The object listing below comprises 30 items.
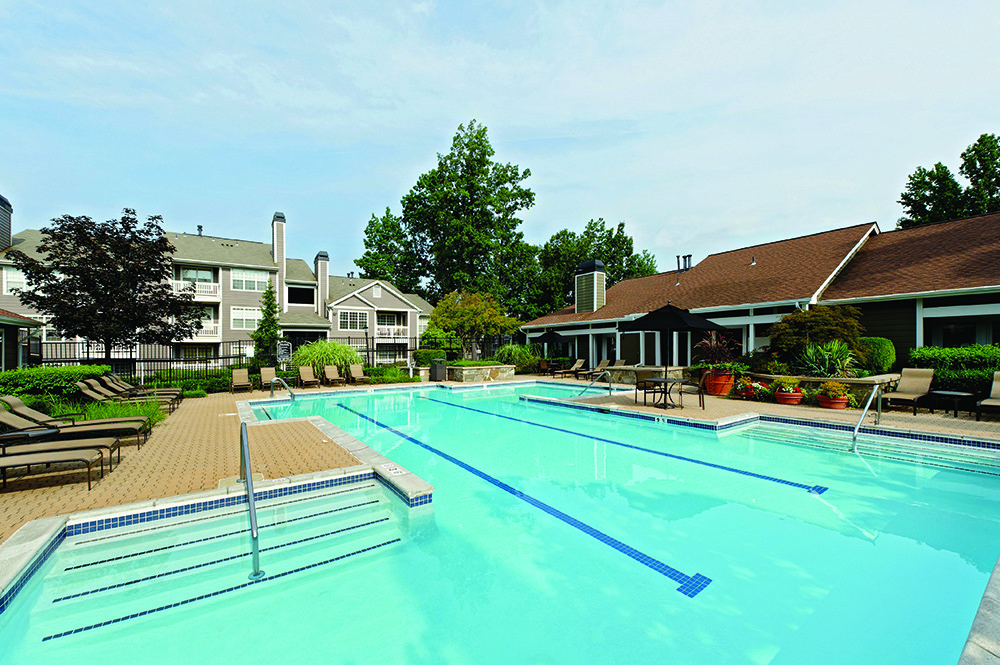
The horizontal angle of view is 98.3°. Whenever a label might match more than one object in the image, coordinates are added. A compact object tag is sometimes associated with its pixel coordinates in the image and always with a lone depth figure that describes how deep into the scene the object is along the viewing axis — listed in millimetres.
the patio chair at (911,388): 10133
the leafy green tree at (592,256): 37938
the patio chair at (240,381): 16703
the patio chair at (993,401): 8914
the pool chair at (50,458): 4723
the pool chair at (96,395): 9367
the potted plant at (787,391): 11789
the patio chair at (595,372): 20062
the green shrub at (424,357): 23609
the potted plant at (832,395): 10992
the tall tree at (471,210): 37125
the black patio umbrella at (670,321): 12039
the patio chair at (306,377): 17938
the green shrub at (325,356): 19172
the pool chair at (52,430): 6031
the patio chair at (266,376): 17266
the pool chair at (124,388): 11344
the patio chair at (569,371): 21344
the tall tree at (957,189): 24531
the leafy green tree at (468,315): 24516
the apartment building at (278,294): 27922
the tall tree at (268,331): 23500
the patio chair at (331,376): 18469
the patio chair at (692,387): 15056
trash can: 21094
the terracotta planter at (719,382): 14008
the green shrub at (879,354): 12922
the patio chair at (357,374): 19219
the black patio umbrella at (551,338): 23062
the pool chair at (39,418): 6688
